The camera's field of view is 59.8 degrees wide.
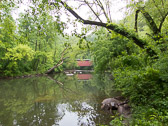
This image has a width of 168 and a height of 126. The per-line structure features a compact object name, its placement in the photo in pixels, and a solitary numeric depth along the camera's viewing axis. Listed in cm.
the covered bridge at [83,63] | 5509
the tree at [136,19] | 679
